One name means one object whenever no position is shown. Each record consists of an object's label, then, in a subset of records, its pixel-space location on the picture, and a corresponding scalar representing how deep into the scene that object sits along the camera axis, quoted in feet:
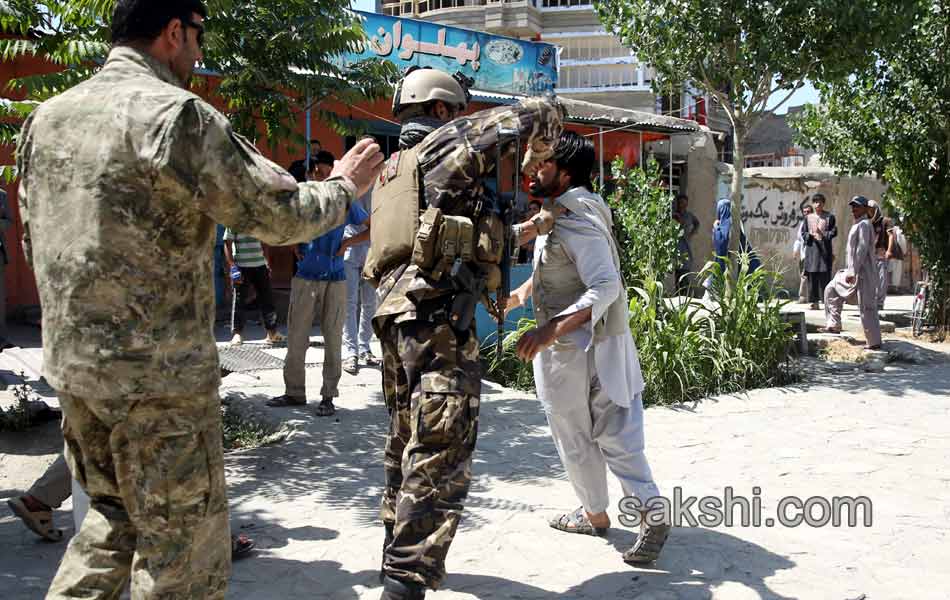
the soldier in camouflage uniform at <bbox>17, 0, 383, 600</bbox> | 6.98
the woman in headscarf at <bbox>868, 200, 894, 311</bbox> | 45.29
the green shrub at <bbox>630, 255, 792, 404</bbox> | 23.18
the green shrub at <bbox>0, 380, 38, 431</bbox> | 18.71
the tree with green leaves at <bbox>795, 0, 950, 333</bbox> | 36.35
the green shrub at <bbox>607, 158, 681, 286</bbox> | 25.73
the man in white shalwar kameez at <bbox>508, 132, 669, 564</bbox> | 11.90
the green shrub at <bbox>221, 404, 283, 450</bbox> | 18.01
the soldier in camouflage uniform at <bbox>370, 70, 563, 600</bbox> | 9.65
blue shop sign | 42.50
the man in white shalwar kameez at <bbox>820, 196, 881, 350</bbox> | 32.22
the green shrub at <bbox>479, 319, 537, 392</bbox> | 24.89
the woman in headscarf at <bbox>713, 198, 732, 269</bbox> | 40.24
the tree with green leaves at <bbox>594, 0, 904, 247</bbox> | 26.43
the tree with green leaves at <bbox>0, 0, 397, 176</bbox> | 14.70
